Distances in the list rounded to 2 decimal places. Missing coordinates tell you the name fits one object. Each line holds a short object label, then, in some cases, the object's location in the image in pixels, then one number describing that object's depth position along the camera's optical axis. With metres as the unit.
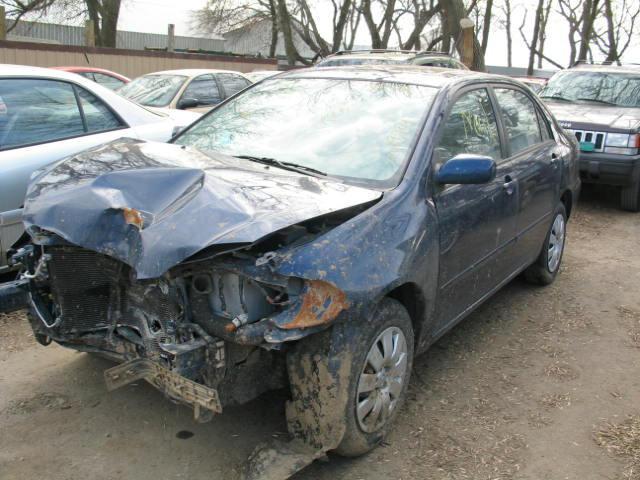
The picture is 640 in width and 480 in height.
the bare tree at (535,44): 39.22
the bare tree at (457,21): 16.02
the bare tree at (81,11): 21.91
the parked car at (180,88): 9.80
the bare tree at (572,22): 44.62
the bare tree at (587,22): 25.63
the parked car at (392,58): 9.82
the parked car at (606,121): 8.06
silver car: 4.45
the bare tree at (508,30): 51.50
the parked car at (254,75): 12.07
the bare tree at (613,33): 30.51
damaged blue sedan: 2.60
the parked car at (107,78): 12.14
